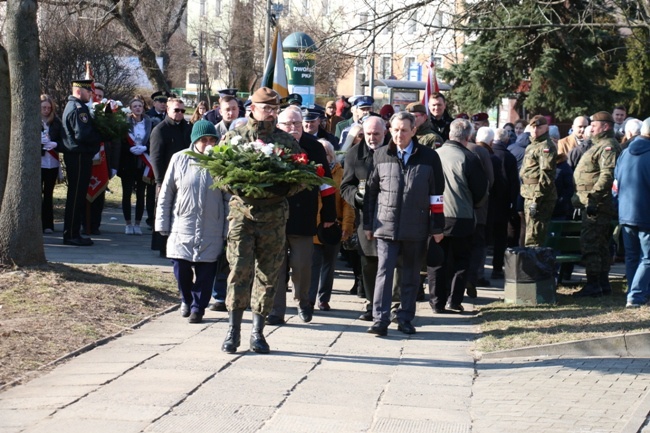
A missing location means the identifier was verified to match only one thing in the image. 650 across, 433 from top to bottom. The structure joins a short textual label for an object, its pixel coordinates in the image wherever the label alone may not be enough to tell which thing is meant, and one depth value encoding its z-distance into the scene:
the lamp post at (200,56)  50.34
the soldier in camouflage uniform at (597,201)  12.30
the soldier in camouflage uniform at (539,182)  12.88
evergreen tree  30.47
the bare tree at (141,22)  22.03
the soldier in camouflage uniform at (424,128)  12.12
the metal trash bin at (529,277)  11.73
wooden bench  13.18
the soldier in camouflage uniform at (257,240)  8.43
